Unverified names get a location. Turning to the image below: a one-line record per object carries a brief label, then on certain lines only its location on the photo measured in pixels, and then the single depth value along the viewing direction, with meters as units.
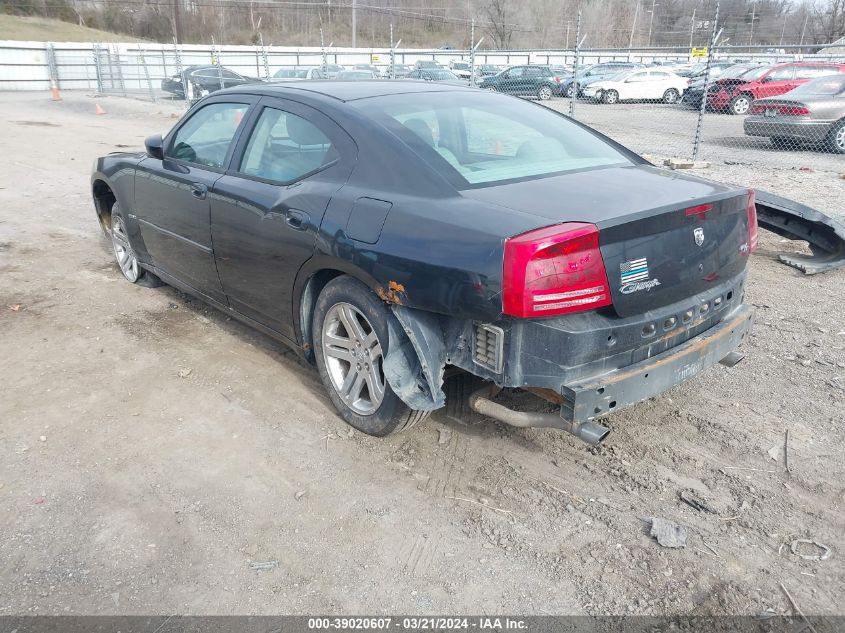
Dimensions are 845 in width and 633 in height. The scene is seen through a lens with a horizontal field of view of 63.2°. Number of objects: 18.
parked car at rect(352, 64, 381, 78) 24.22
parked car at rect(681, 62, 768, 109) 23.30
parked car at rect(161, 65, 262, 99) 23.25
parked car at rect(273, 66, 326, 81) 23.36
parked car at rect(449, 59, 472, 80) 24.37
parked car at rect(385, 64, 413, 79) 23.88
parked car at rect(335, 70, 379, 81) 20.62
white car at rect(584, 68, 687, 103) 25.89
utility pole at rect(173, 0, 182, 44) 57.72
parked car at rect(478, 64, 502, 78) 26.79
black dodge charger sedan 2.68
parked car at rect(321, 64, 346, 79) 23.37
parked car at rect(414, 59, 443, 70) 27.13
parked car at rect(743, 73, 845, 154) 12.67
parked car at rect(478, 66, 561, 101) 24.81
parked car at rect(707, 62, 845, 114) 17.39
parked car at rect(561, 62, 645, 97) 27.45
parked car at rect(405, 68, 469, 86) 22.61
